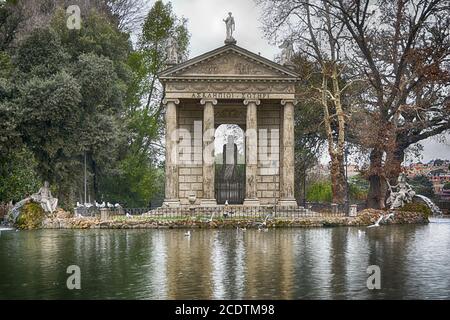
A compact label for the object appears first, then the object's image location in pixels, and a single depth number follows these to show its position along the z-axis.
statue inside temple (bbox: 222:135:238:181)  52.78
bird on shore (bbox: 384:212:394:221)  42.44
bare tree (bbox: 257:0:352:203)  51.09
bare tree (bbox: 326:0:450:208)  46.56
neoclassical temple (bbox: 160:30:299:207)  47.78
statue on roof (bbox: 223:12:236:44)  48.62
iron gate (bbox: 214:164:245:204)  52.44
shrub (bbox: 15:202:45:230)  41.05
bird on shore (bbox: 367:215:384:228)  41.17
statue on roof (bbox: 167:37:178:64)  49.38
